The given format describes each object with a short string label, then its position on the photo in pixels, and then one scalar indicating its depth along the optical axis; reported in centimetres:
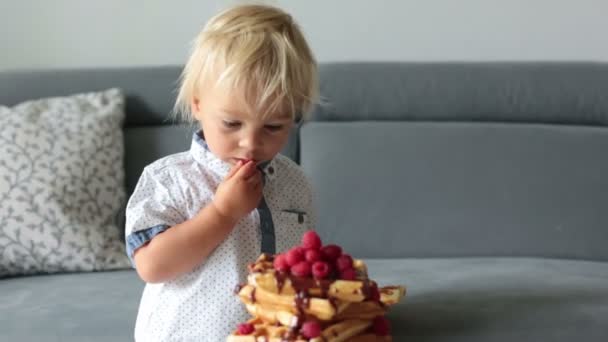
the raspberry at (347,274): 135
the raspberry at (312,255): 135
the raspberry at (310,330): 133
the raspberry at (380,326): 140
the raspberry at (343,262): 135
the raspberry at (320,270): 134
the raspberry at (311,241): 135
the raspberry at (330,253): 135
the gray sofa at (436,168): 190
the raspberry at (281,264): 134
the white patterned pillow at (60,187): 198
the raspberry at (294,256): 134
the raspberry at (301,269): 134
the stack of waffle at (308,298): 133
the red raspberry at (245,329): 136
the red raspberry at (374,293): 136
